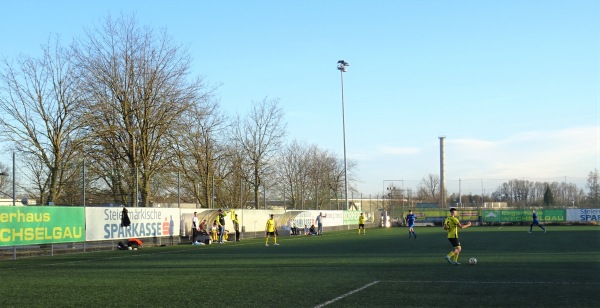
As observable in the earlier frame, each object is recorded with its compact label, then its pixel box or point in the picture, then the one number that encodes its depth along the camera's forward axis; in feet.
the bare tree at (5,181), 91.58
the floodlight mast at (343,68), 203.82
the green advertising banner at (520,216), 237.45
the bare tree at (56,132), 121.19
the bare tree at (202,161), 149.38
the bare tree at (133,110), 135.87
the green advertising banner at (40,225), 81.49
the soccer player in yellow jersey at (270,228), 114.83
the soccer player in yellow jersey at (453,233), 66.59
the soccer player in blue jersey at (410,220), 135.03
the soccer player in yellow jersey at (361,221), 164.80
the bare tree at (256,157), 207.72
